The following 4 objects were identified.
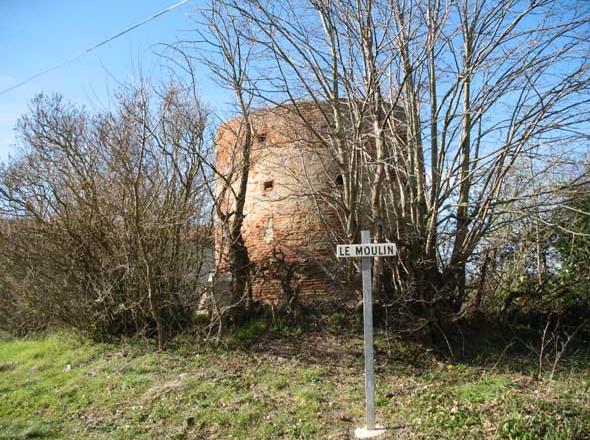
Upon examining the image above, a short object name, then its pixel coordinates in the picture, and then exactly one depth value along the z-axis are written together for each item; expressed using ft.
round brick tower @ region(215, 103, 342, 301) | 30.37
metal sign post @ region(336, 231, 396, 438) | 16.51
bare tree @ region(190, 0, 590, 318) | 23.29
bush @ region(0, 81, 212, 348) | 28.86
